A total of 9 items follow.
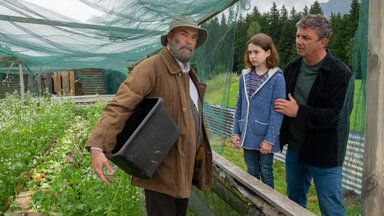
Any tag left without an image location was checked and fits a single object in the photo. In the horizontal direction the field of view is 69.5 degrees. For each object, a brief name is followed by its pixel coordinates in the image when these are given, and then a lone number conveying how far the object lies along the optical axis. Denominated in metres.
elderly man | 1.62
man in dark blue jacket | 2.01
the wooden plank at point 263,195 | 2.04
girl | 2.29
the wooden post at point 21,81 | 7.94
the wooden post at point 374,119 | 1.29
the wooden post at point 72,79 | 15.27
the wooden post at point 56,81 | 16.10
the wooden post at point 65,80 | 15.31
